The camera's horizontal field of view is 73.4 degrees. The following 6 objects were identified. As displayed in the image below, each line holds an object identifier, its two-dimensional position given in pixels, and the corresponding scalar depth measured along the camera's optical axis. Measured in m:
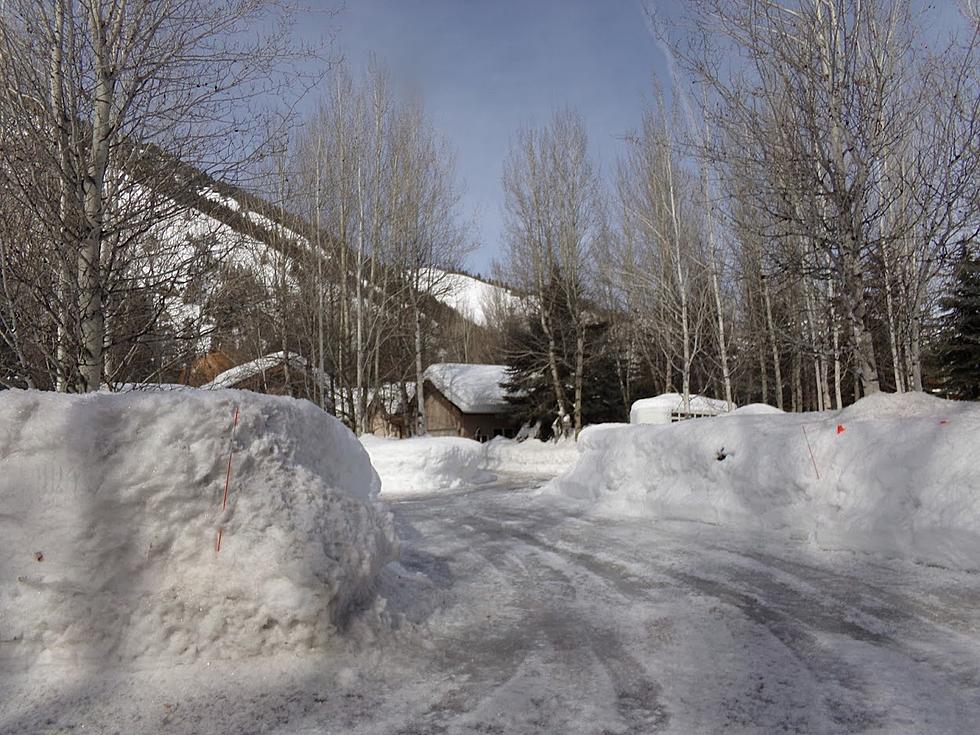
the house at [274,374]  26.59
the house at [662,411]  22.36
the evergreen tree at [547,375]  27.30
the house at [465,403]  34.16
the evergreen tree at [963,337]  19.67
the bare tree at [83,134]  4.81
